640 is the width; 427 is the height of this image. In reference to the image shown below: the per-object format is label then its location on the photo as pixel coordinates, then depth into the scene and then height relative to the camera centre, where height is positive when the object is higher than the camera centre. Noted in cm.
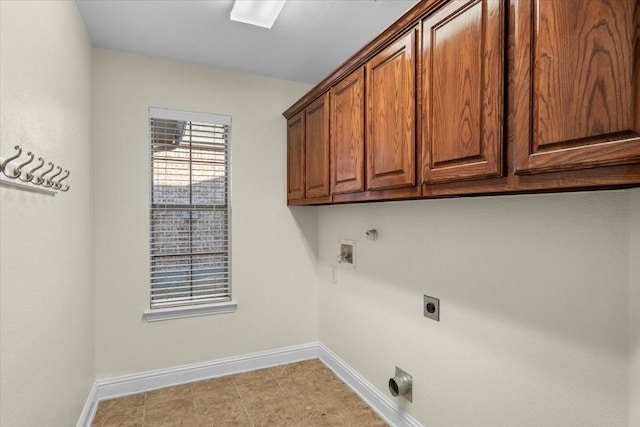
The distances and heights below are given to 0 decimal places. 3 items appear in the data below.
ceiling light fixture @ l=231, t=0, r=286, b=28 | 191 +117
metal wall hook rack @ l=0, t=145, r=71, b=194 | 104 +12
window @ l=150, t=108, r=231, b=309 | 266 +4
